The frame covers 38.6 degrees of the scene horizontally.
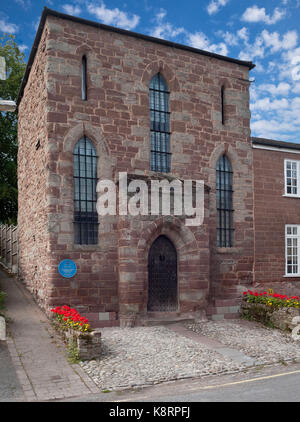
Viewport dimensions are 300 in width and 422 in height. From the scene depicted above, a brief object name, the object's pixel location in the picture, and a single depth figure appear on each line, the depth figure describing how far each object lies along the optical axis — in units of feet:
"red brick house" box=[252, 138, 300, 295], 53.16
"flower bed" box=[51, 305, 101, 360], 30.60
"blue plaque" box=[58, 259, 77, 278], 40.88
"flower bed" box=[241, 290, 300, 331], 42.93
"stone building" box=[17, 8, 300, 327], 42.09
